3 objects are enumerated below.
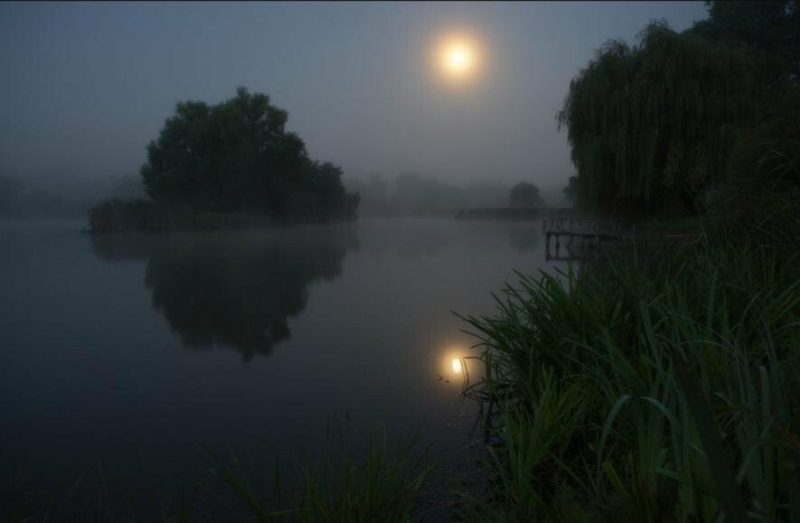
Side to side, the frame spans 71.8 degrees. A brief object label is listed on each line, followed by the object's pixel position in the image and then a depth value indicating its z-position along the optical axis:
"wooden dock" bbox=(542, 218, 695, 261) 17.44
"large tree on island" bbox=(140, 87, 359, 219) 44.47
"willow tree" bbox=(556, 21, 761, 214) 16.56
